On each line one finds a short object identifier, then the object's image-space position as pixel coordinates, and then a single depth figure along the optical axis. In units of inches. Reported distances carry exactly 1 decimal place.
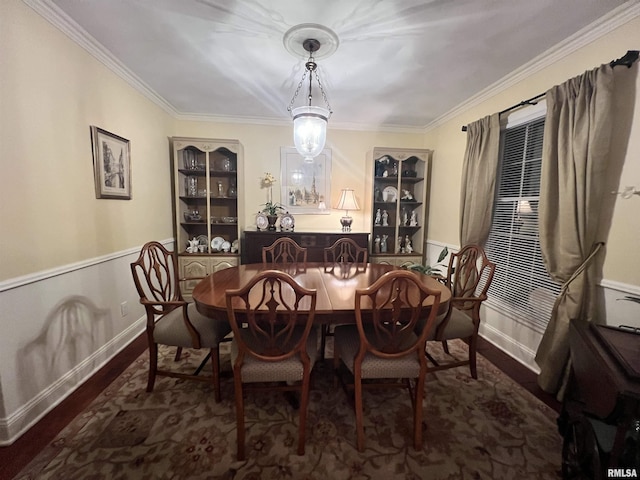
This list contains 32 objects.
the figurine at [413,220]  151.7
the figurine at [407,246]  152.7
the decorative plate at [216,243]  140.0
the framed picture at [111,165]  80.5
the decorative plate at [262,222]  137.9
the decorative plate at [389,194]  149.9
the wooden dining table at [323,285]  56.5
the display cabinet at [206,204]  134.5
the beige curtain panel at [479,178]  100.7
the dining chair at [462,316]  72.5
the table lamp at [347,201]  139.7
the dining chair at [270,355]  51.8
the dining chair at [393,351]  53.2
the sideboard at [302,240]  136.2
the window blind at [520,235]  87.4
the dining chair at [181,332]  66.6
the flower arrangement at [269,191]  145.9
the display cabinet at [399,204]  144.3
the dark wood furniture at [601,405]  38.2
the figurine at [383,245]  151.3
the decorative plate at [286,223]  142.0
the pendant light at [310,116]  73.1
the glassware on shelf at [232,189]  142.8
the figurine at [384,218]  150.3
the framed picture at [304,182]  148.0
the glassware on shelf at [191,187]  138.9
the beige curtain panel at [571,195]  66.1
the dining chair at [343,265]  88.4
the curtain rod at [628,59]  60.8
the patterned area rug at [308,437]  51.8
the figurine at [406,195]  148.4
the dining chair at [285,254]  99.3
